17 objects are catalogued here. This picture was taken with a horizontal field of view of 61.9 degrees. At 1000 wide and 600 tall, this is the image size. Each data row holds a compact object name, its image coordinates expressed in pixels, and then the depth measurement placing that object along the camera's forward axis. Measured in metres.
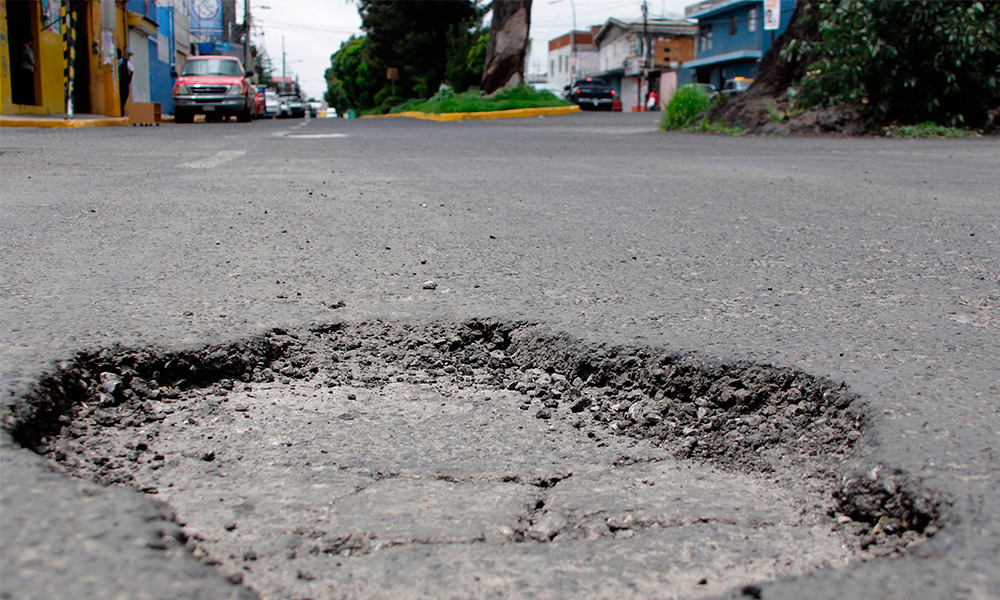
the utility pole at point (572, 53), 75.50
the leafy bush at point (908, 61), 12.67
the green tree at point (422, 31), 36.38
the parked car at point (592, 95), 37.25
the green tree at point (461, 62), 34.50
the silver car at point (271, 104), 39.62
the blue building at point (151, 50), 28.09
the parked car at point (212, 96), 21.70
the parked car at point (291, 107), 46.01
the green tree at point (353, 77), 47.62
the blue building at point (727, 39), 45.69
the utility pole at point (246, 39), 53.72
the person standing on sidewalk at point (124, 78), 20.03
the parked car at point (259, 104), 29.33
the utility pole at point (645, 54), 59.88
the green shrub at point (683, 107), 15.18
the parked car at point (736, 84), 39.38
